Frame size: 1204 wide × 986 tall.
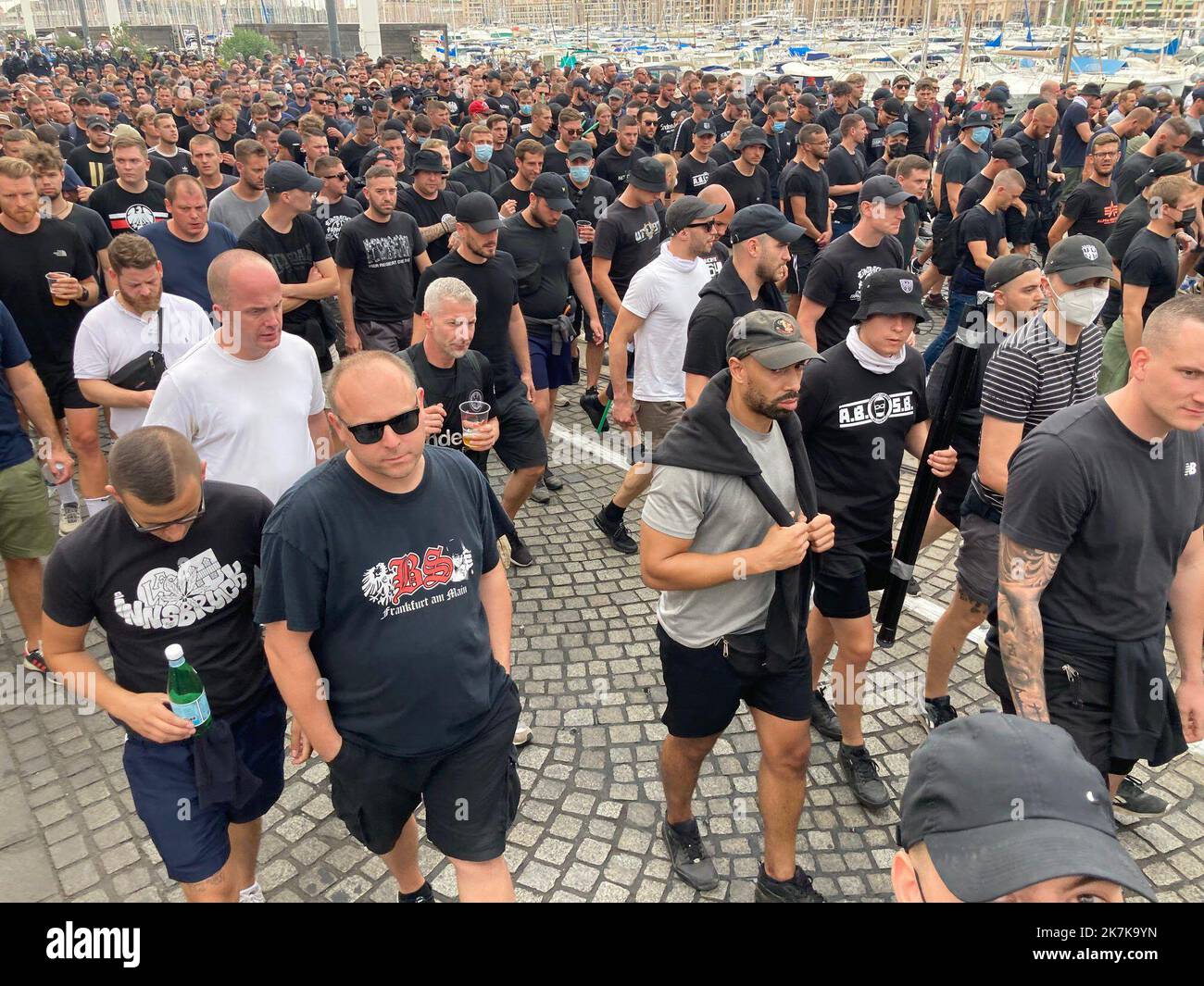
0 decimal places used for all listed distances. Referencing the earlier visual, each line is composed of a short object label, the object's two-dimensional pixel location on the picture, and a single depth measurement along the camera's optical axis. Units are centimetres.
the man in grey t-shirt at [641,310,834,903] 305
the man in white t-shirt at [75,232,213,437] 460
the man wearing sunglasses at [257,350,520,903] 266
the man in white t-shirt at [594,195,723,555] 565
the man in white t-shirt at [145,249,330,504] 379
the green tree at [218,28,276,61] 4456
